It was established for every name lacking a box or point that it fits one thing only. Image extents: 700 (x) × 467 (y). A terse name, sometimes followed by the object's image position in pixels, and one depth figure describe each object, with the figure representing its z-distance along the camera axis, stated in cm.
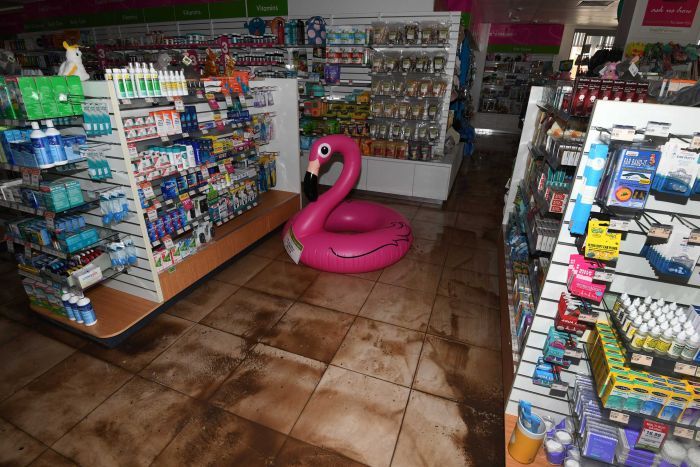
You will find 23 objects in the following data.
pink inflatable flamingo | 425
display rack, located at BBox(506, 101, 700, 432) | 175
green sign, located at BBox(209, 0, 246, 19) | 738
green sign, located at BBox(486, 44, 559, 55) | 1366
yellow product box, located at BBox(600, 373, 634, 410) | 170
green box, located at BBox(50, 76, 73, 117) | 257
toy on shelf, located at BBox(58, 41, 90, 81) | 290
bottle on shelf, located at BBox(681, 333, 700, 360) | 163
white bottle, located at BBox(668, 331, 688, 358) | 165
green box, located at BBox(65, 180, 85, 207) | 282
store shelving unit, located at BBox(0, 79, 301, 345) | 292
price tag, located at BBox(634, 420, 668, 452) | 177
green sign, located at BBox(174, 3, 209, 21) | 783
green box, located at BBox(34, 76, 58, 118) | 247
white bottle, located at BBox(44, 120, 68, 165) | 259
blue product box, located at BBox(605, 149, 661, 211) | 164
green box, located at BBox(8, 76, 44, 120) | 238
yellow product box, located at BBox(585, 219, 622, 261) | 178
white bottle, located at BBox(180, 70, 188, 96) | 336
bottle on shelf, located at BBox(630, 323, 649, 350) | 171
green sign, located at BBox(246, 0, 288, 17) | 679
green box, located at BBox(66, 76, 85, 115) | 267
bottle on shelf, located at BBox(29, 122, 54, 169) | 253
